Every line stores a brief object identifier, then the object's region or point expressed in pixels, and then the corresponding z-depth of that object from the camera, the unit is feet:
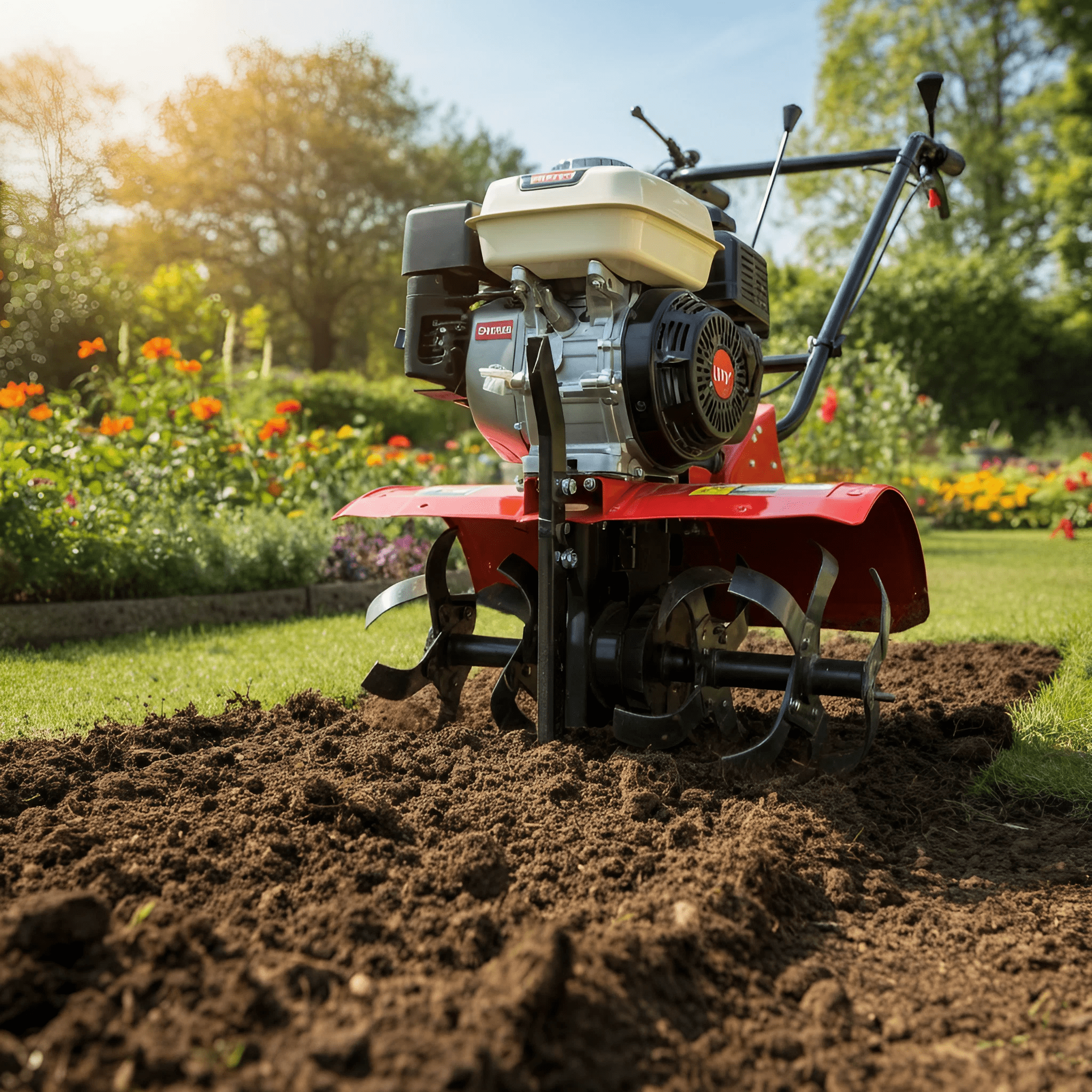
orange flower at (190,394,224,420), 18.22
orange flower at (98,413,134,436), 16.90
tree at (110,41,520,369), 80.12
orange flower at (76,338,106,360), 16.17
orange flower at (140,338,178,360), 18.71
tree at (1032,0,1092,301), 71.05
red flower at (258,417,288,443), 19.42
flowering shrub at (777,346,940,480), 30.86
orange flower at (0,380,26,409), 14.78
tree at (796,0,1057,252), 81.56
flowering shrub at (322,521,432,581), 18.54
